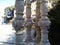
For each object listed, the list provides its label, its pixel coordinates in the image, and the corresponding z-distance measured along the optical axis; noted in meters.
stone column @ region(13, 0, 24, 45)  2.05
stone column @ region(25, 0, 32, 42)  2.81
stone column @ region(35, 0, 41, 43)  2.77
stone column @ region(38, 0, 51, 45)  2.43
